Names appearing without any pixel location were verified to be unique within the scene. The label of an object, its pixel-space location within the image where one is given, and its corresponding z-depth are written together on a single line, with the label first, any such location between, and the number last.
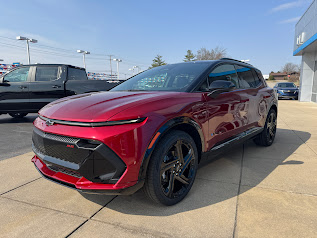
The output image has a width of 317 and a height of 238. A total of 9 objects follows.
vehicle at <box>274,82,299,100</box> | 19.19
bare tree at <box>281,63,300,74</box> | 87.96
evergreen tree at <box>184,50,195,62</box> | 52.47
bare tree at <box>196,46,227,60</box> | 46.05
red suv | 1.85
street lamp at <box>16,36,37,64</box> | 22.52
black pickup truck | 6.79
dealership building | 15.75
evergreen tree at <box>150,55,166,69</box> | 59.31
